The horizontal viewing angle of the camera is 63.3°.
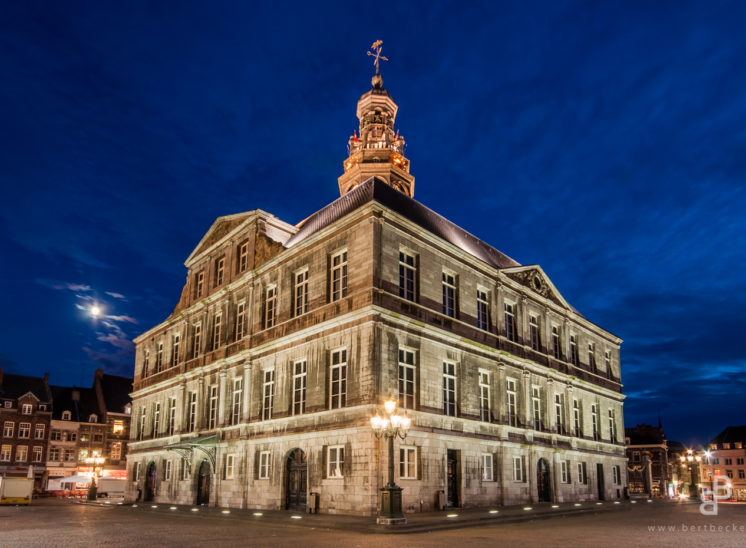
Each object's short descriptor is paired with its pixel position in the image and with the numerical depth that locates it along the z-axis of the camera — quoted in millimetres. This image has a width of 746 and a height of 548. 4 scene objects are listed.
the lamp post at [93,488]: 43781
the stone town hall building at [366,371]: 24562
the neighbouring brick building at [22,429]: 64125
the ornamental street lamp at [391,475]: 19170
